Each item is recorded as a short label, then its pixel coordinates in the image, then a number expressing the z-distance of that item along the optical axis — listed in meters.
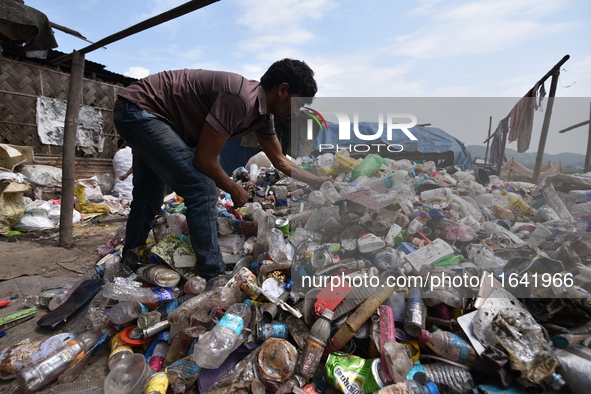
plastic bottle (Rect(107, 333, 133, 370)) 1.41
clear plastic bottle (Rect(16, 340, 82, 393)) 1.26
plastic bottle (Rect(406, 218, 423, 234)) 2.15
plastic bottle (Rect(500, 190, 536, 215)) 2.71
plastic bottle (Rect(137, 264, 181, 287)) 1.79
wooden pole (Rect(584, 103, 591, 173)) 6.13
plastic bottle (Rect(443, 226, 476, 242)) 2.07
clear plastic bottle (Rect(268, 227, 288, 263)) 1.94
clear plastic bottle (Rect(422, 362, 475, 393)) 1.11
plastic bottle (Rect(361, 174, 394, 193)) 2.91
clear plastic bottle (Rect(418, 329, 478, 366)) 1.19
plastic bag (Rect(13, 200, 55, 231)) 4.03
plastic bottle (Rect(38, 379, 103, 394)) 1.27
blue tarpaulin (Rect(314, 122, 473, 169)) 4.82
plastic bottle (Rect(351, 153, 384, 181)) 3.41
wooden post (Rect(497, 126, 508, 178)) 6.14
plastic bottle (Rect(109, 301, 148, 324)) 1.63
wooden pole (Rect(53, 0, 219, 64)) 2.41
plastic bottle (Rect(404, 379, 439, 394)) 1.06
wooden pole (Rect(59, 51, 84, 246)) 3.19
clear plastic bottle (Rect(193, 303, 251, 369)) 1.30
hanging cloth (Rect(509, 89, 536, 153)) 5.40
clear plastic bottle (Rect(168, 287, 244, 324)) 1.54
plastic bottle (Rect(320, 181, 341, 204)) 2.70
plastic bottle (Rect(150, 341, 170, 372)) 1.41
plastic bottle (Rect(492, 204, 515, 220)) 2.55
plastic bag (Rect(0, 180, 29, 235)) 3.80
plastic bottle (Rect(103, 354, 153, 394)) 1.26
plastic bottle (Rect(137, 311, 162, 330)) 1.56
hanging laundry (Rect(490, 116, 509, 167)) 6.28
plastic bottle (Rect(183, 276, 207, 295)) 1.71
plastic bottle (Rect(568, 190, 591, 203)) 2.71
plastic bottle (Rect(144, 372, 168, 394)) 1.18
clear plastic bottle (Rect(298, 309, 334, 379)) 1.22
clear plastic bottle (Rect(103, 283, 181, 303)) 1.68
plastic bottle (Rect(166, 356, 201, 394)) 1.24
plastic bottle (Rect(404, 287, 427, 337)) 1.33
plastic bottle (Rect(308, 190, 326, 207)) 2.73
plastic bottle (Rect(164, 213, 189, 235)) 2.40
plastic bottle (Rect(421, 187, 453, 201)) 2.73
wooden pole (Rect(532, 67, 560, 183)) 4.86
